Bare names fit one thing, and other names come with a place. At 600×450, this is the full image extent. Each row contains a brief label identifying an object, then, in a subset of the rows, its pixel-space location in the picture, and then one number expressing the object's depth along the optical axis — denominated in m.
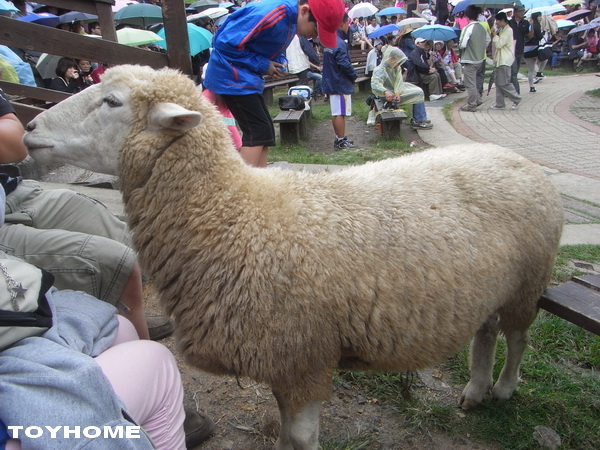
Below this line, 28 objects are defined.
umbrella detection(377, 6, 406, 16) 17.69
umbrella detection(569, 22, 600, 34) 15.30
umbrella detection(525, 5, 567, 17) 14.70
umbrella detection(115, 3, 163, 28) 11.62
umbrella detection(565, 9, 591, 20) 18.51
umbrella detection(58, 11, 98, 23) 9.30
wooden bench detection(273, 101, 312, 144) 8.10
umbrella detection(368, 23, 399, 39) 14.39
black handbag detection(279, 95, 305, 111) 8.77
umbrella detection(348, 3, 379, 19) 17.62
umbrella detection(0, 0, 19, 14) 7.47
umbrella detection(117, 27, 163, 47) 8.26
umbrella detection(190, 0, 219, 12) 17.08
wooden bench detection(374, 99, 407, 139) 8.22
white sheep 1.79
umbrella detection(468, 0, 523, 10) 12.61
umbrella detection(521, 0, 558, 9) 14.57
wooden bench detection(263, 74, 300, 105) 12.70
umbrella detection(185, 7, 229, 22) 13.45
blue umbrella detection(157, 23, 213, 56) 8.41
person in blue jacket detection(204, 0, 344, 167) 3.60
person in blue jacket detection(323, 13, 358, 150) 7.82
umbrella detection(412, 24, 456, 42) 12.41
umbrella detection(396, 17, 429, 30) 14.43
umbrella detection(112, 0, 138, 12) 12.79
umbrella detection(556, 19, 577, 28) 17.23
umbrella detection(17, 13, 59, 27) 8.77
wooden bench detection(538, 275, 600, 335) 2.17
